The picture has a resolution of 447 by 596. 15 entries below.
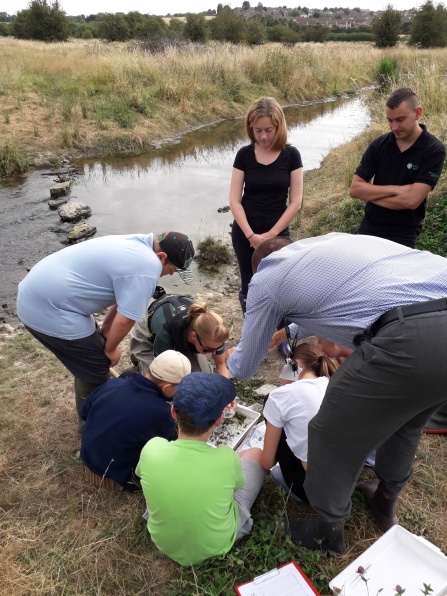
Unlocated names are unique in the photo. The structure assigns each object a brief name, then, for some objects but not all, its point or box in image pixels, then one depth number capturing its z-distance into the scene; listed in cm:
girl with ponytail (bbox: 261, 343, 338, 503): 202
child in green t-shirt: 181
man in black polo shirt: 296
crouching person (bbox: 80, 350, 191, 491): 226
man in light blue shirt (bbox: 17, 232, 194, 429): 229
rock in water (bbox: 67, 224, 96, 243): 626
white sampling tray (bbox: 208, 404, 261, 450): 268
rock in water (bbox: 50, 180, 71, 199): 772
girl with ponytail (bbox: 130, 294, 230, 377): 266
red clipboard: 181
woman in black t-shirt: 317
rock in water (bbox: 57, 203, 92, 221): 683
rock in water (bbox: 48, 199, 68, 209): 735
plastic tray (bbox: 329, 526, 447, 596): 181
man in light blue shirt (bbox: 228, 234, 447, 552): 140
